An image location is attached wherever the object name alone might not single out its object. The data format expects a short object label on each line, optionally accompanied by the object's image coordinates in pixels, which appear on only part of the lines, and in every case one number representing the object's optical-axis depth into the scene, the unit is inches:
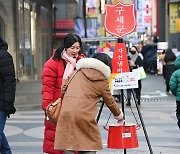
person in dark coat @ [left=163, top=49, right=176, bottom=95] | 1005.4
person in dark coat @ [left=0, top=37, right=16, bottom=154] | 376.1
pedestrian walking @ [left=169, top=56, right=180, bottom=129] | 515.8
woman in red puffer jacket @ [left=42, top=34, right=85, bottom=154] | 354.1
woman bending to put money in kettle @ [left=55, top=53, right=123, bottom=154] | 303.8
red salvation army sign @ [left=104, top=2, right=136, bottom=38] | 438.9
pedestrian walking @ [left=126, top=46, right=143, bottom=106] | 925.0
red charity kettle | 381.8
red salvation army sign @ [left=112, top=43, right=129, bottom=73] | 423.8
